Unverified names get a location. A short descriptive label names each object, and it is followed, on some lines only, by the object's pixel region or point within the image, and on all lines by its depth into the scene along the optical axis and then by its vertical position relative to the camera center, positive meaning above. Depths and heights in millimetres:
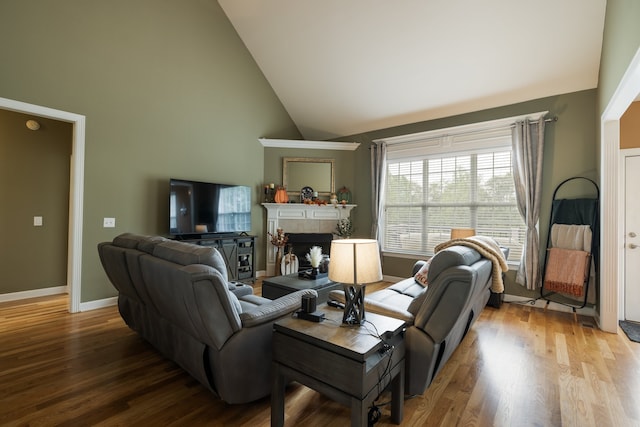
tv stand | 4633 -606
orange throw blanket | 3504 -628
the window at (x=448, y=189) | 4336 +467
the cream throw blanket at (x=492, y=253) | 2271 -274
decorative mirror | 5836 +813
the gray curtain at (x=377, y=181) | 5469 +655
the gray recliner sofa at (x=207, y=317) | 1661 -639
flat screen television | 4320 +102
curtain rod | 3920 +1321
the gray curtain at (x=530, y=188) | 3947 +411
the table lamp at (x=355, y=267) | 1616 -279
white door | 3518 -230
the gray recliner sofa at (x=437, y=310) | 1752 -605
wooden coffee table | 3277 -796
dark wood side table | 1402 -741
